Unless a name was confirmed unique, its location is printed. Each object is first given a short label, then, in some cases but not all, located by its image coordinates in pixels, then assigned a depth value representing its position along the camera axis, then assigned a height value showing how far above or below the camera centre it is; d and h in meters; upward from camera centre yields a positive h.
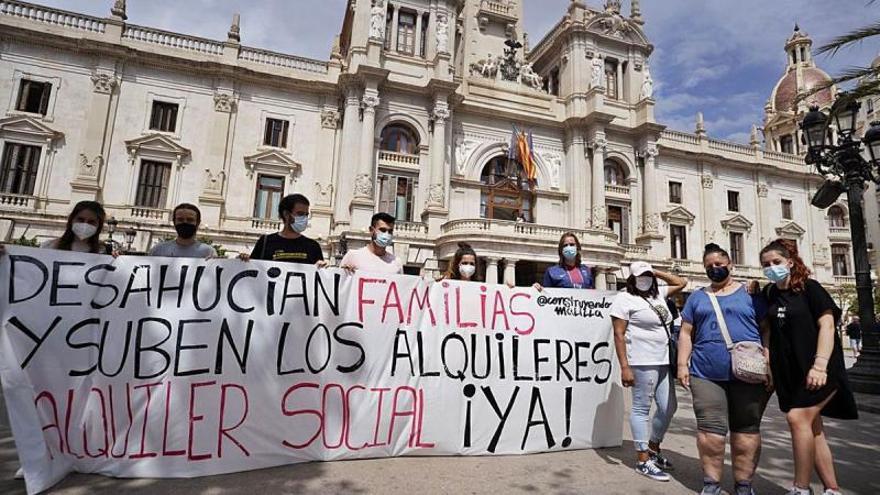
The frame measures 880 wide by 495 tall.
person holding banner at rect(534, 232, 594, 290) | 5.31 +0.59
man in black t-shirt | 4.75 +0.69
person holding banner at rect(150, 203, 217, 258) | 4.42 +0.60
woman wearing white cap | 4.15 -0.31
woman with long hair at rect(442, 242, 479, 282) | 5.08 +0.56
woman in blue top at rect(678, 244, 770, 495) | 3.49 -0.47
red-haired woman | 3.37 -0.24
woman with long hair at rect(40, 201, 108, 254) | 4.15 +0.62
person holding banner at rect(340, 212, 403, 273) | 4.63 +0.60
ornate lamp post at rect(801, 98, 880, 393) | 8.25 +2.87
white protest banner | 3.57 -0.52
